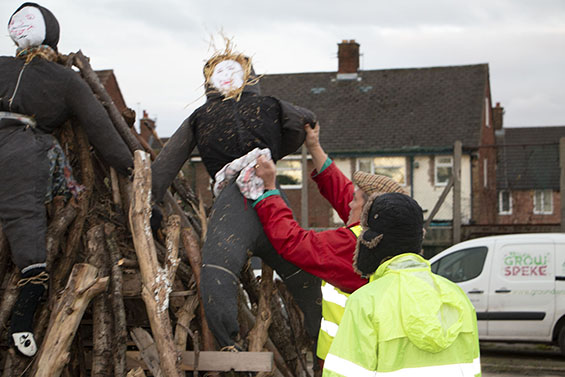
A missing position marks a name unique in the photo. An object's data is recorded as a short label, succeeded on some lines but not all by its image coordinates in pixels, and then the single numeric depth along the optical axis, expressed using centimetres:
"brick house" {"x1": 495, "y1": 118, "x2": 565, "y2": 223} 2614
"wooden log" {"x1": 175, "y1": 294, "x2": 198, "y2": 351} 385
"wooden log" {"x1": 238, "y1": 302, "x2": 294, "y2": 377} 443
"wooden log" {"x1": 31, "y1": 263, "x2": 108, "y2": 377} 351
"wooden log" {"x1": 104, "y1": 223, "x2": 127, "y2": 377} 378
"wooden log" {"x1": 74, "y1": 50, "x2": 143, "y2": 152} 457
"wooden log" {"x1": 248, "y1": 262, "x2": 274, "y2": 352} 403
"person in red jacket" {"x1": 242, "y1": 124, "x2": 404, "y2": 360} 366
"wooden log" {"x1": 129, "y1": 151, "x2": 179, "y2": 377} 360
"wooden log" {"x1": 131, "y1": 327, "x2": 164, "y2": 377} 370
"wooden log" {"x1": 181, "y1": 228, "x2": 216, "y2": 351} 400
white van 945
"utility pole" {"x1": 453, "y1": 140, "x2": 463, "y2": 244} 1256
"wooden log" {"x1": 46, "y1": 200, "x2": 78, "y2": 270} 396
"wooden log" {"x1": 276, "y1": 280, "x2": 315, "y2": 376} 470
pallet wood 364
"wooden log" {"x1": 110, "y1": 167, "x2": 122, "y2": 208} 442
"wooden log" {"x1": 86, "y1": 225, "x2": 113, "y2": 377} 376
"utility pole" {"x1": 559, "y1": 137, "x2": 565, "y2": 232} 1122
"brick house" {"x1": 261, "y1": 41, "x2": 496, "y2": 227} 2178
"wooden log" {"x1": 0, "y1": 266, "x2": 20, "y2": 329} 381
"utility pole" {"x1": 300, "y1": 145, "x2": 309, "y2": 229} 1241
